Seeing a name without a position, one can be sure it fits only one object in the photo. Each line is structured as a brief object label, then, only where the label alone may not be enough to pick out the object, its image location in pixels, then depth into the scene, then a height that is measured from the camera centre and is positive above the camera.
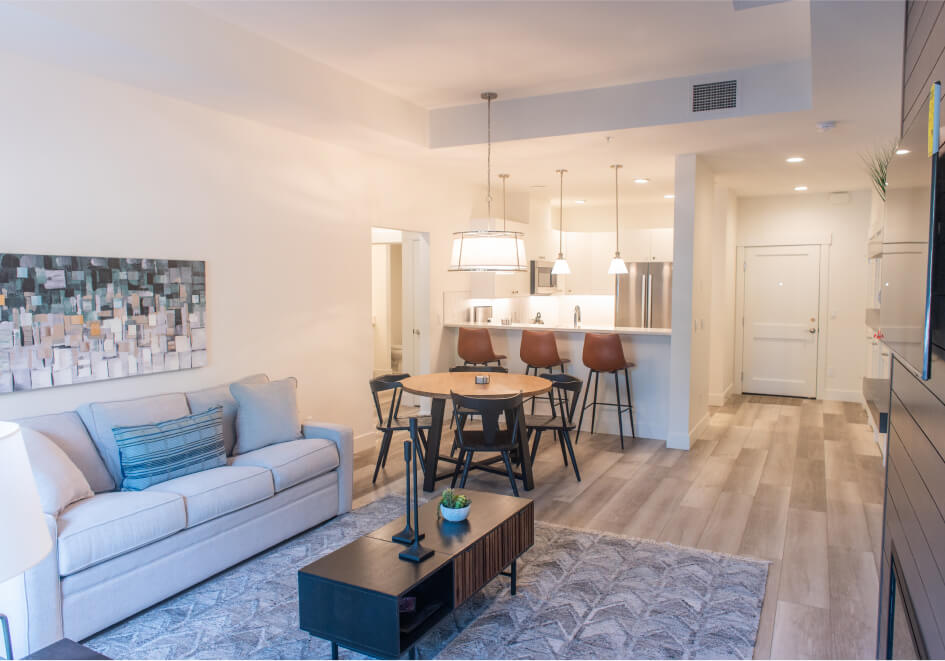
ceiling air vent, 4.61 +1.48
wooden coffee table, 2.40 -1.14
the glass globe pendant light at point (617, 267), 7.68 +0.38
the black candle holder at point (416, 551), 2.60 -1.05
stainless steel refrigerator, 8.20 +0.03
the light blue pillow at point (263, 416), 4.07 -0.76
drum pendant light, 5.00 +0.37
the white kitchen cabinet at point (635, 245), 9.21 +0.79
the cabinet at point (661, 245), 9.01 +0.77
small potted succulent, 3.01 -0.98
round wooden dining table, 4.62 -0.68
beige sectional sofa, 2.62 -1.09
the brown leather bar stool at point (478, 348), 6.86 -0.53
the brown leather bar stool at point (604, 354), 6.01 -0.52
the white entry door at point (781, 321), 8.51 -0.30
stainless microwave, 8.89 +0.28
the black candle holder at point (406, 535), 2.77 -1.03
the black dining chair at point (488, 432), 4.24 -0.95
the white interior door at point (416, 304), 7.04 -0.06
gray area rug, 2.69 -1.46
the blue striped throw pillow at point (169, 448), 3.33 -0.81
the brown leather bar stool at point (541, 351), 6.50 -0.53
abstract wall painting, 3.24 -0.11
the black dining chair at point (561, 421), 4.94 -0.97
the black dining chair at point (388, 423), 4.88 -0.97
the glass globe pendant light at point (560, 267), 7.92 +0.40
